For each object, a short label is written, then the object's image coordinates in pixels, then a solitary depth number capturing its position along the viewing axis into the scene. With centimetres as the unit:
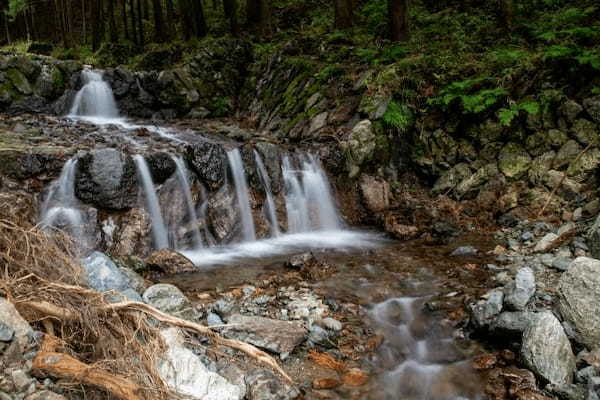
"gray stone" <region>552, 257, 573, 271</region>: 556
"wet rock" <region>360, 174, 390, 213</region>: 982
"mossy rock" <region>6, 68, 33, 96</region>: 1209
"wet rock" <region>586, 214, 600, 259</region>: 514
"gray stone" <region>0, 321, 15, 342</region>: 231
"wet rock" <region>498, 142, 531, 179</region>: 886
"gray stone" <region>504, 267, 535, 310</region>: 452
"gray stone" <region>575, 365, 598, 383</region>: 356
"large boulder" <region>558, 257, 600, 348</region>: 393
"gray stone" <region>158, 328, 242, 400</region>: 319
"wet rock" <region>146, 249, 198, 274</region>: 671
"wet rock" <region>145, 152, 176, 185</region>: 825
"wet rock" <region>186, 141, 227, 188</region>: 863
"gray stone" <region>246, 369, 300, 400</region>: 359
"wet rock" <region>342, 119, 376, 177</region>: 1011
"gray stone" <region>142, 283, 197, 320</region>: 479
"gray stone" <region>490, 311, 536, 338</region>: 429
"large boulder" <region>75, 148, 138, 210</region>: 737
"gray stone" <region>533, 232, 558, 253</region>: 660
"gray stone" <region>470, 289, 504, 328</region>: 461
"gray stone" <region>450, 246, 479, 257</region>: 730
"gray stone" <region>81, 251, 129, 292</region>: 464
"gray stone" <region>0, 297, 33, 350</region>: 239
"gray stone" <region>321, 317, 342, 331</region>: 493
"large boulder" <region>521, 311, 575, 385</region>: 370
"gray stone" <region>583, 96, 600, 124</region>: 811
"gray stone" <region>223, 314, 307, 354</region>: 434
